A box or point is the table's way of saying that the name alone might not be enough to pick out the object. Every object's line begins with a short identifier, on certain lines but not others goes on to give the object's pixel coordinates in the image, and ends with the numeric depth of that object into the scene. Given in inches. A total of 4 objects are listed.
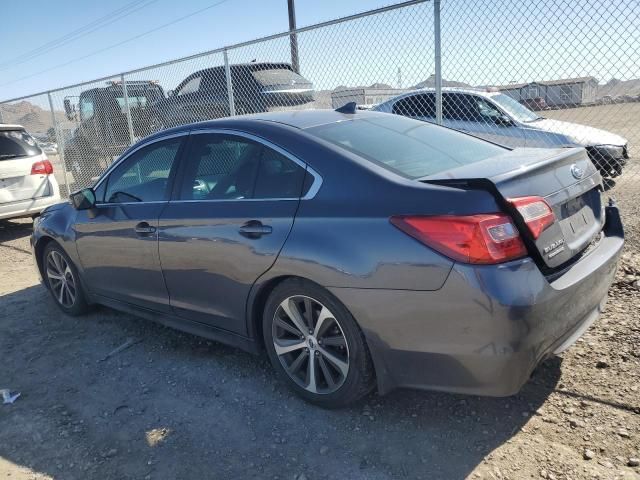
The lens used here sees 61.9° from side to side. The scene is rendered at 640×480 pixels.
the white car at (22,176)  314.8
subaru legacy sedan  90.1
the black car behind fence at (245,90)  327.0
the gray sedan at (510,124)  275.1
